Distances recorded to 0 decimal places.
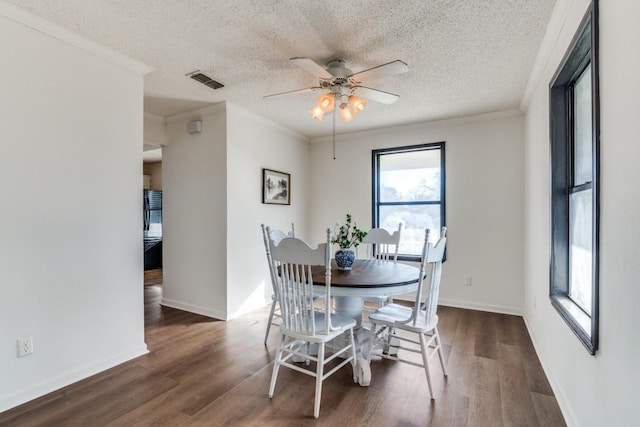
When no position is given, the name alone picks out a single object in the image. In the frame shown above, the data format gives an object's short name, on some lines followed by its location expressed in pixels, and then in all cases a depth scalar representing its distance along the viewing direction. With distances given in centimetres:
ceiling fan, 233
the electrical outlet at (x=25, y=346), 194
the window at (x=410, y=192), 419
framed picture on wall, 410
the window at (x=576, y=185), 135
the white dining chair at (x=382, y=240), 331
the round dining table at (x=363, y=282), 205
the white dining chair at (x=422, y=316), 202
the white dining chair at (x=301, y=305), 185
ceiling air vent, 282
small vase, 257
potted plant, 258
